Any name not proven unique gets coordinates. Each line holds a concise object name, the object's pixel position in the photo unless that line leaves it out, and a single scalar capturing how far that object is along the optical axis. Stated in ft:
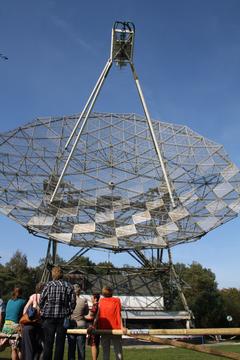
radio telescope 109.19
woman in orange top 34.14
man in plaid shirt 30.07
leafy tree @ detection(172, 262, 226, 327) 249.14
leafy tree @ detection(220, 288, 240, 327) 277.03
